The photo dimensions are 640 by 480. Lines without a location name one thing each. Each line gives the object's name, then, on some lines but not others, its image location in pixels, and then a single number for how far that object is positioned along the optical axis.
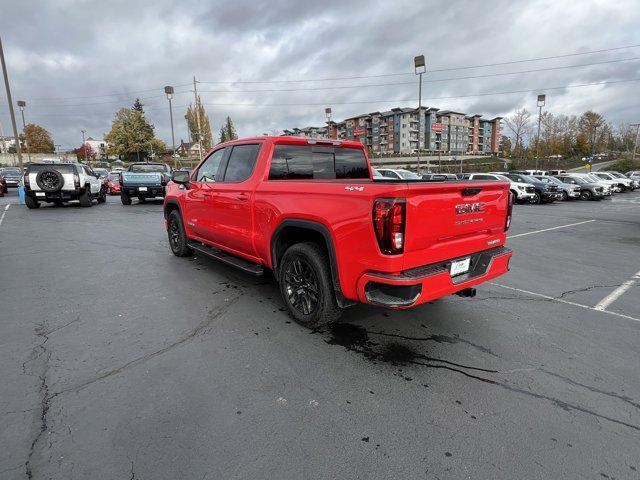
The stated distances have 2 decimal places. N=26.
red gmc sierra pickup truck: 2.89
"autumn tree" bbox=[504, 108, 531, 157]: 68.18
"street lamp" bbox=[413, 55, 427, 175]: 21.71
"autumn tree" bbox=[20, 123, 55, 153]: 90.56
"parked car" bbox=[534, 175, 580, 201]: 21.98
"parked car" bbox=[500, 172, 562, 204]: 19.94
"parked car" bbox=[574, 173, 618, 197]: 22.81
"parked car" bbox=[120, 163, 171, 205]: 16.42
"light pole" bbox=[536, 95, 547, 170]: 33.28
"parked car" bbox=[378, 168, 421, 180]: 19.78
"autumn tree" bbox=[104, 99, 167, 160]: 63.97
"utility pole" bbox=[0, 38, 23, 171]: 20.67
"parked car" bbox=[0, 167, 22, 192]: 28.86
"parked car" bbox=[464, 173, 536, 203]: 19.64
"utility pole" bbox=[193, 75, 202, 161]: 44.38
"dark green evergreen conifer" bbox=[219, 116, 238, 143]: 110.67
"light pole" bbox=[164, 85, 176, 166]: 35.09
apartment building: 98.38
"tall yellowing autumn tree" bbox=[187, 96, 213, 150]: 86.44
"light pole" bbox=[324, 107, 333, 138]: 29.67
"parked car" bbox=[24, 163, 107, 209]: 14.38
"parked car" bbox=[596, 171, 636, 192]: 29.27
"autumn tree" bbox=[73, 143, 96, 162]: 90.03
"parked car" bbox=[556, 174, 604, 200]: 22.25
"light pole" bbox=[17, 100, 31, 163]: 42.12
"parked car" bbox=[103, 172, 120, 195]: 23.94
